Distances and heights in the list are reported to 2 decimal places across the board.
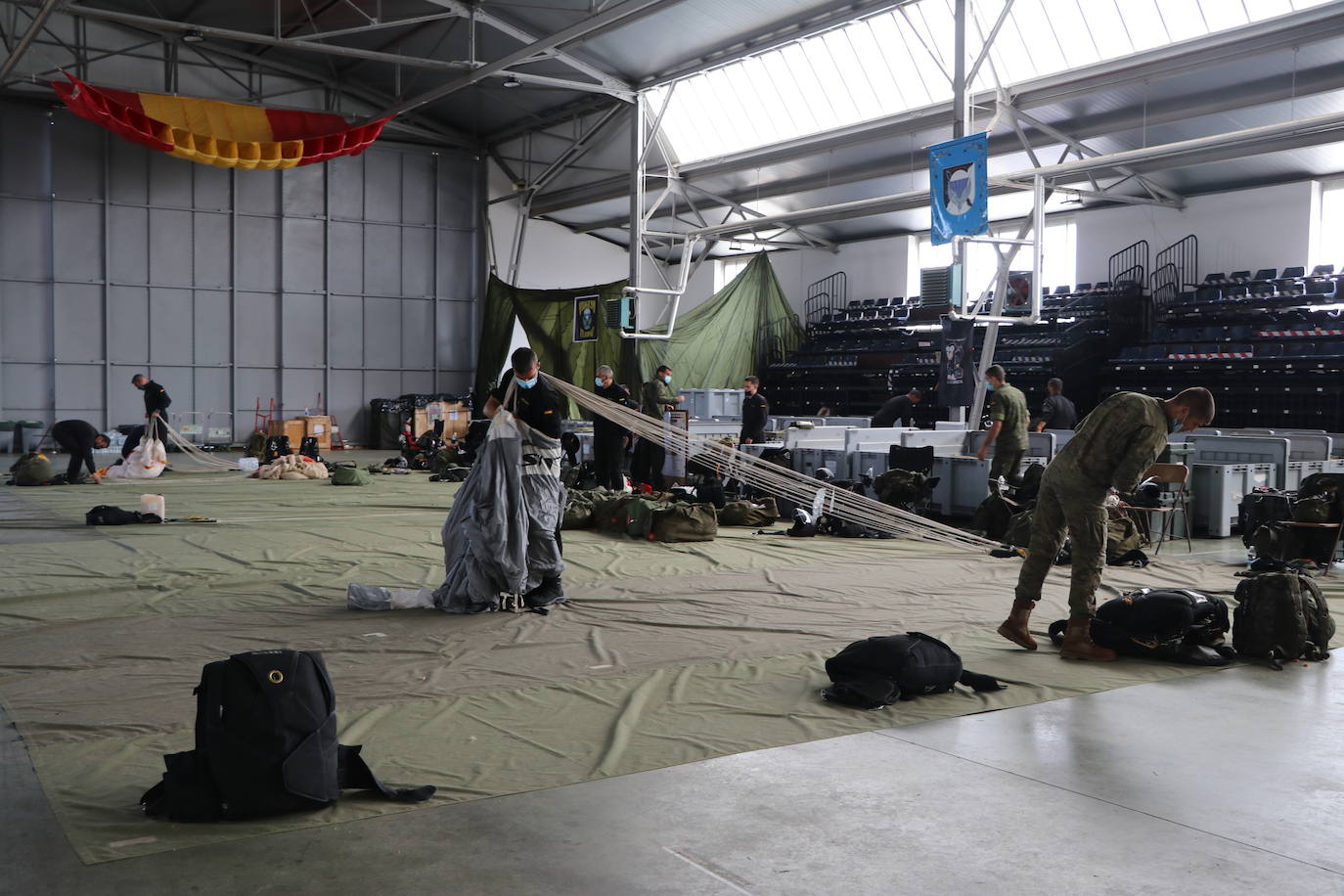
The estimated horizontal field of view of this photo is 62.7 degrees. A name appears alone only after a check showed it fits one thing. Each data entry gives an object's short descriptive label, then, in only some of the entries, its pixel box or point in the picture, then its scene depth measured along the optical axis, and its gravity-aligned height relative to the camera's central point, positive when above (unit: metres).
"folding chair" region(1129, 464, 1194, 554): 8.38 -0.55
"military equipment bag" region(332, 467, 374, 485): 14.41 -0.93
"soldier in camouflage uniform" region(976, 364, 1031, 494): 10.16 -0.10
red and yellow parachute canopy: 15.50 +4.09
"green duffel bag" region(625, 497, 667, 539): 9.73 -0.94
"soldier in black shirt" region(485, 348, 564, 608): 6.36 -0.36
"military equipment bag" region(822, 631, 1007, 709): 4.39 -1.05
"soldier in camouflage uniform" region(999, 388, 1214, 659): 5.08 -0.30
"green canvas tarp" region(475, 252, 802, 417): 19.45 +1.44
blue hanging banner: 11.66 +2.47
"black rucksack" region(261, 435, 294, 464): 17.08 -0.71
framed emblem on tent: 19.16 +1.58
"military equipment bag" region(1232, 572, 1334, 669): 5.21 -0.95
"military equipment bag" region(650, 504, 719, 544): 9.54 -0.98
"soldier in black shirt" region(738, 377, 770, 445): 13.04 -0.02
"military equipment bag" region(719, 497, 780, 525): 10.72 -0.99
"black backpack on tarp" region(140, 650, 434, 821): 3.07 -0.98
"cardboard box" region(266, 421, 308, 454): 21.64 -0.52
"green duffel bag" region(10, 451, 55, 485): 13.72 -0.90
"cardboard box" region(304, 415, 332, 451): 22.02 -0.50
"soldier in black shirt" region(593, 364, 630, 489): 12.45 -0.41
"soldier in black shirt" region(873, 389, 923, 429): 14.46 +0.06
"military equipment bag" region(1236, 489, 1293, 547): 8.29 -0.66
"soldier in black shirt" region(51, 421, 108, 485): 13.67 -0.51
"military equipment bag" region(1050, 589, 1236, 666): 5.18 -0.98
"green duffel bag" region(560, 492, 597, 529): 10.48 -0.99
